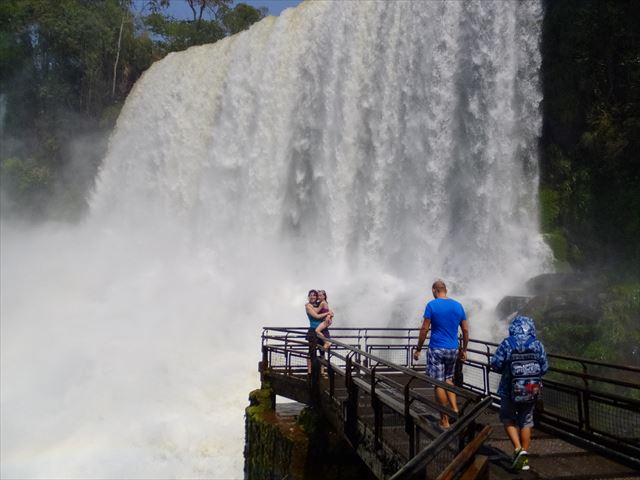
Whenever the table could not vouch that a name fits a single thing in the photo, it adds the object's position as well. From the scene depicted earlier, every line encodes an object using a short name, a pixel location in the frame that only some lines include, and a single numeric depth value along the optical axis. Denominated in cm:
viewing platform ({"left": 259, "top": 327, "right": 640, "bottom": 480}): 403
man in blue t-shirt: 607
